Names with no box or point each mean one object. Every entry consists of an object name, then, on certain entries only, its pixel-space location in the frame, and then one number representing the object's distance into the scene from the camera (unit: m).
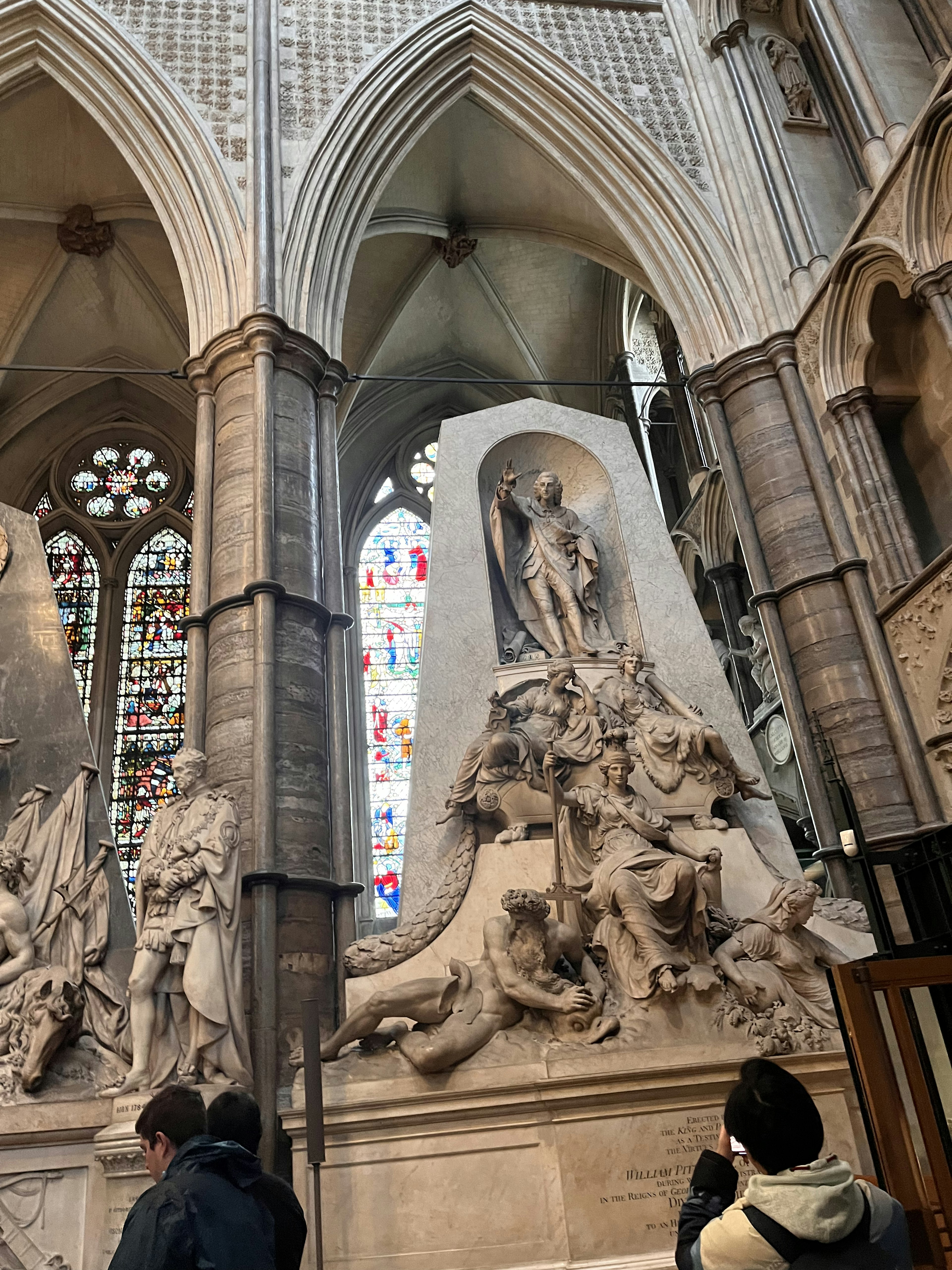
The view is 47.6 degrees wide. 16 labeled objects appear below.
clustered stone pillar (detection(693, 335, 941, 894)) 7.87
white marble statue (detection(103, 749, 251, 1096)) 5.40
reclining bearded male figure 5.21
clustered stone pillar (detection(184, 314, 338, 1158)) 6.64
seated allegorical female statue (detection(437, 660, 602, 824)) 6.66
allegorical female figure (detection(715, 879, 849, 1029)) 5.50
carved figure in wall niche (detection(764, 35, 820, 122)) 10.68
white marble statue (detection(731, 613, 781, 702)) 10.52
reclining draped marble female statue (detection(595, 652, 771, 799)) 6.95
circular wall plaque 10.19
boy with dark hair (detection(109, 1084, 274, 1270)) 1.76
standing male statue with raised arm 8.03
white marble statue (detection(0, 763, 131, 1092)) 5.86
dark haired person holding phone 1.68
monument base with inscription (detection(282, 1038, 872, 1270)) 4.76
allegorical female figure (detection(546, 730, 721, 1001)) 5.39
